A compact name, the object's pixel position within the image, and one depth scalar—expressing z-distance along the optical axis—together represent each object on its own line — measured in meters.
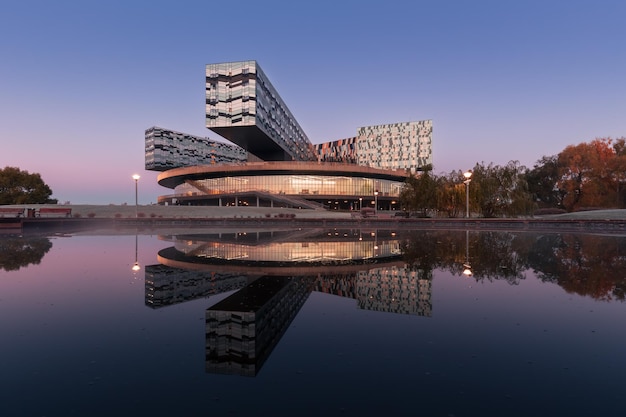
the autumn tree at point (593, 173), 65.99
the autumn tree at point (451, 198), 45.91
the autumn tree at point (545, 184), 84.62
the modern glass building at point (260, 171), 93.69
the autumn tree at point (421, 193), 49.00
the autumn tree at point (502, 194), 43.81
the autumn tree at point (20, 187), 79.12
